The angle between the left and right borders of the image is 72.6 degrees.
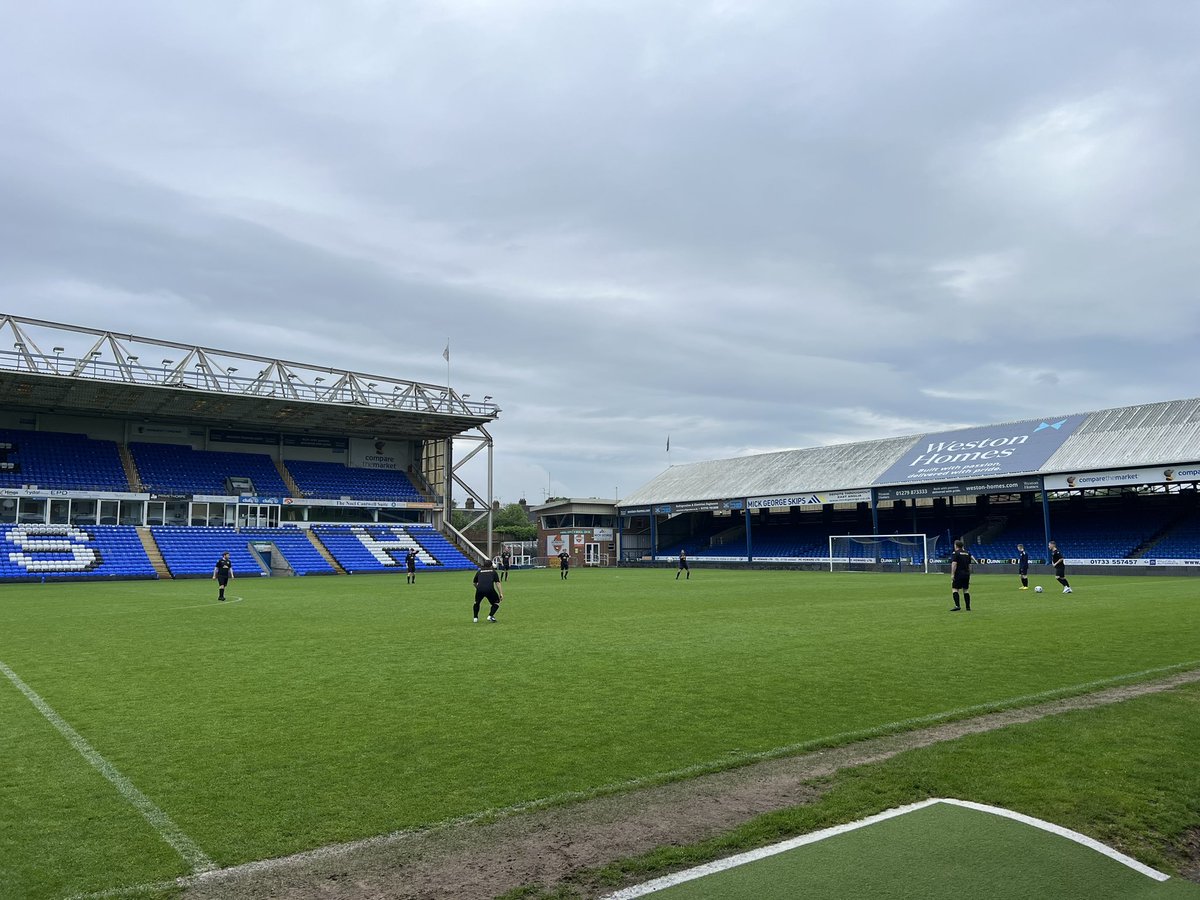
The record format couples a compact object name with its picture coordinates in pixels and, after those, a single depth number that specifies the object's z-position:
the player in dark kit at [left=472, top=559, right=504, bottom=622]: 19.00
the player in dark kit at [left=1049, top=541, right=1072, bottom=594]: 26.75
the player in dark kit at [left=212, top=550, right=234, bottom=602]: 27.73
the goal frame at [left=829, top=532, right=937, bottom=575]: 50.16
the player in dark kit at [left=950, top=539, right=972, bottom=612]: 20.56
